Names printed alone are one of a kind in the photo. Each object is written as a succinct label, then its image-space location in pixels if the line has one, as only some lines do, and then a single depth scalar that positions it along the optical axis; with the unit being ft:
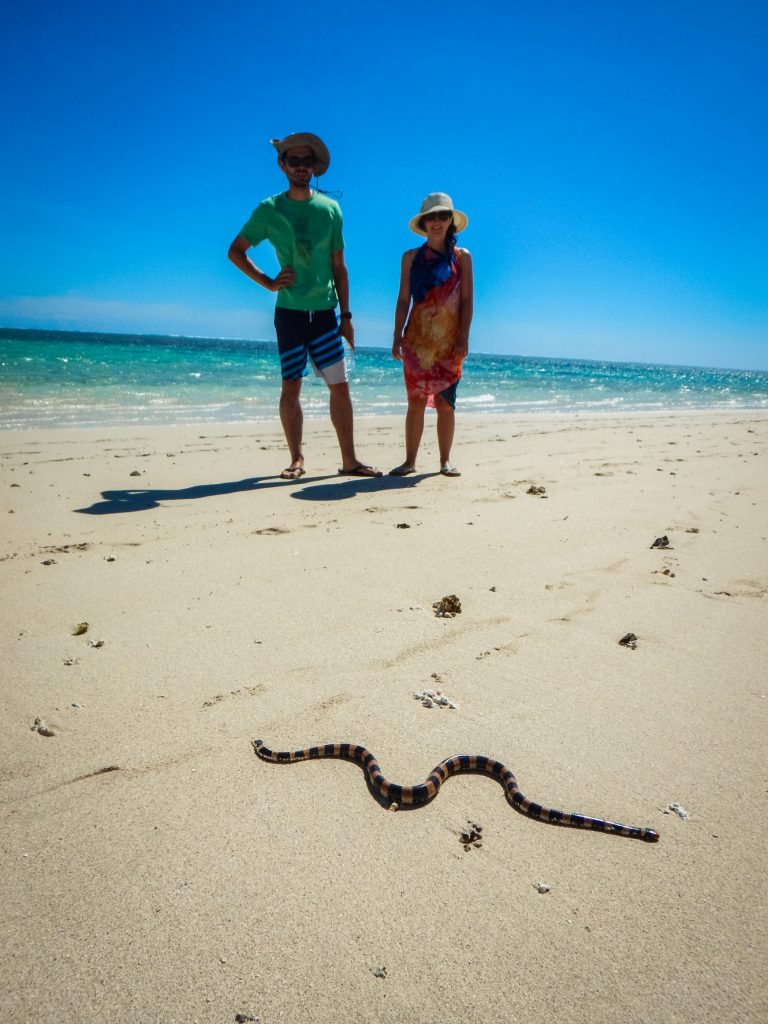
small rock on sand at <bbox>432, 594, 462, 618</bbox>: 8.96
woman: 17.26
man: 16.38
